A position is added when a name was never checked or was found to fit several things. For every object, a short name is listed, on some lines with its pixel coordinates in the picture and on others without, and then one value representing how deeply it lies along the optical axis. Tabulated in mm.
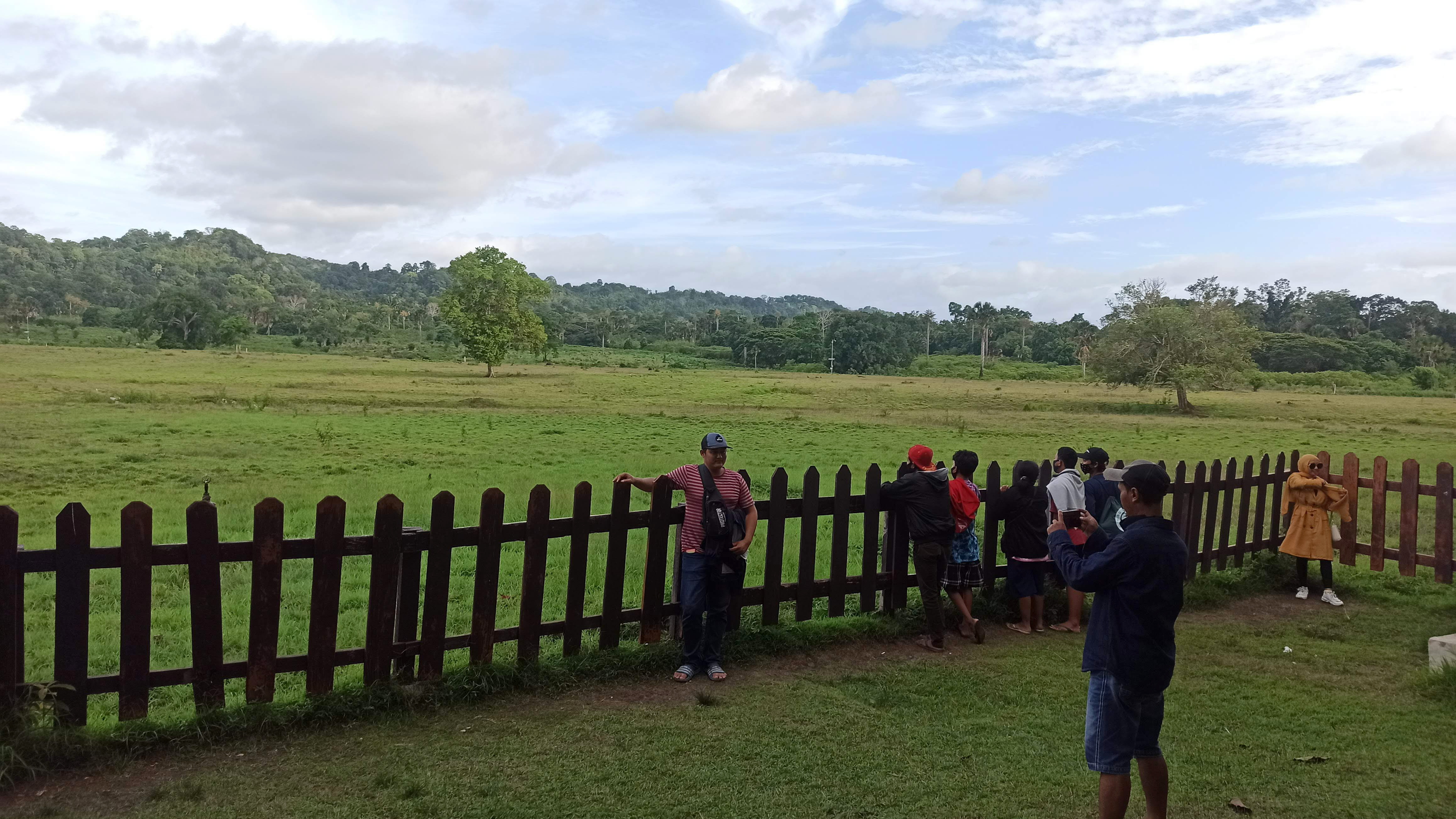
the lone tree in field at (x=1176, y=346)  48406
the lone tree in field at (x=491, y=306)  60656
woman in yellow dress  8805
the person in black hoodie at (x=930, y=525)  7031
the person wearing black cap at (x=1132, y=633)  3908
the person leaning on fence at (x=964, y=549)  7273
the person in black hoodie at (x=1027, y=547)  7637
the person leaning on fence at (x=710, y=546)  6125
